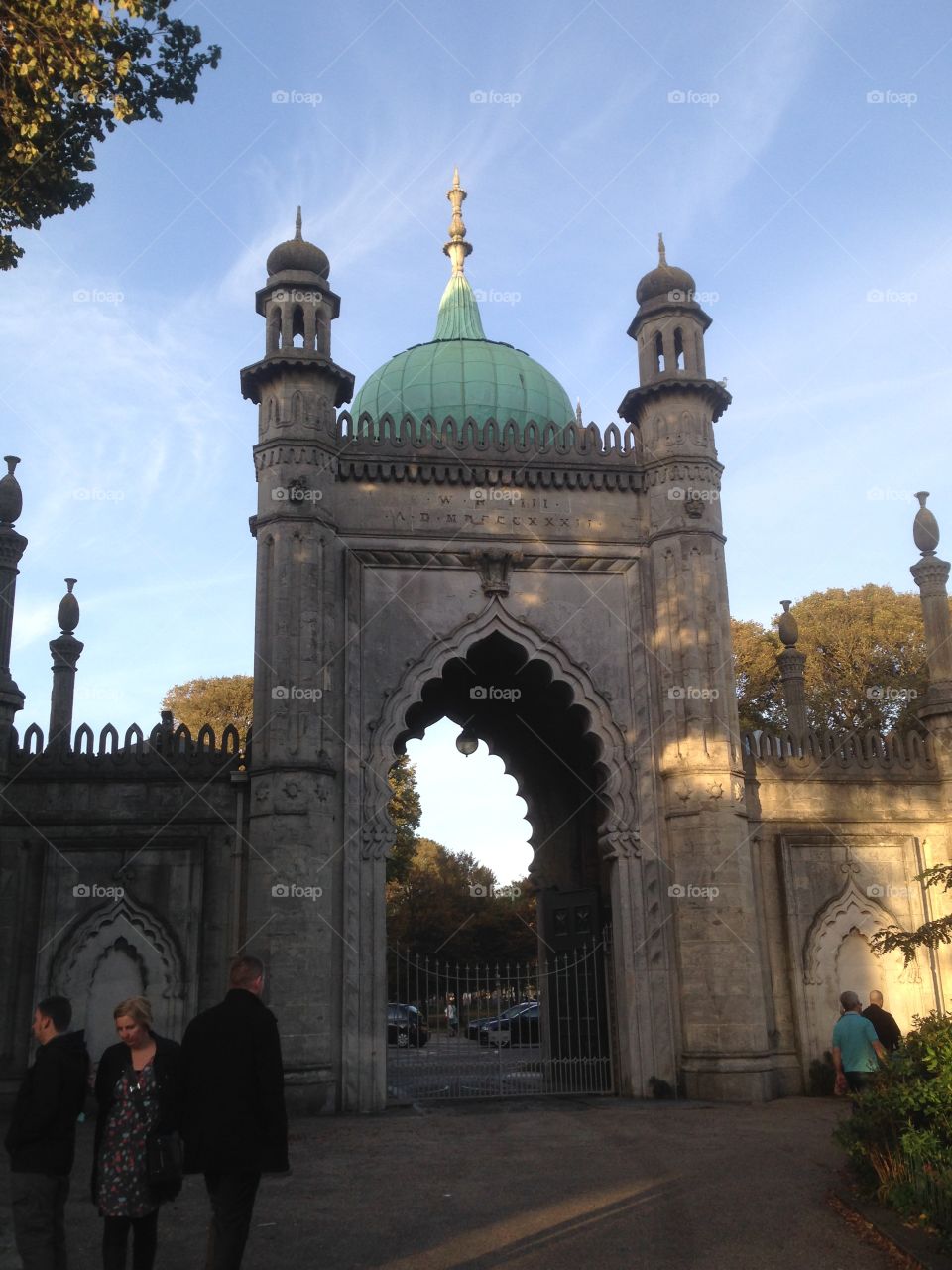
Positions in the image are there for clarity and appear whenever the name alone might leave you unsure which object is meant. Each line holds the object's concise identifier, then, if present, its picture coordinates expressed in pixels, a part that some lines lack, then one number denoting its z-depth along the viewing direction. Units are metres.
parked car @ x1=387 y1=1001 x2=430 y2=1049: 28.03
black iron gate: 17.62
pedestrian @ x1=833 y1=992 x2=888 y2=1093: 11.29
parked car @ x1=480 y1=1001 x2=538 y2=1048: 28.50
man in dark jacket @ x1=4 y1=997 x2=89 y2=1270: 6.19
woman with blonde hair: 6.02
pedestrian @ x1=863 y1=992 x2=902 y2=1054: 12.11
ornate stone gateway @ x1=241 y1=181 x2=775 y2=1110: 16.00
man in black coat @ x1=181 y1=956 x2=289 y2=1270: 6.00
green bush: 7.69
